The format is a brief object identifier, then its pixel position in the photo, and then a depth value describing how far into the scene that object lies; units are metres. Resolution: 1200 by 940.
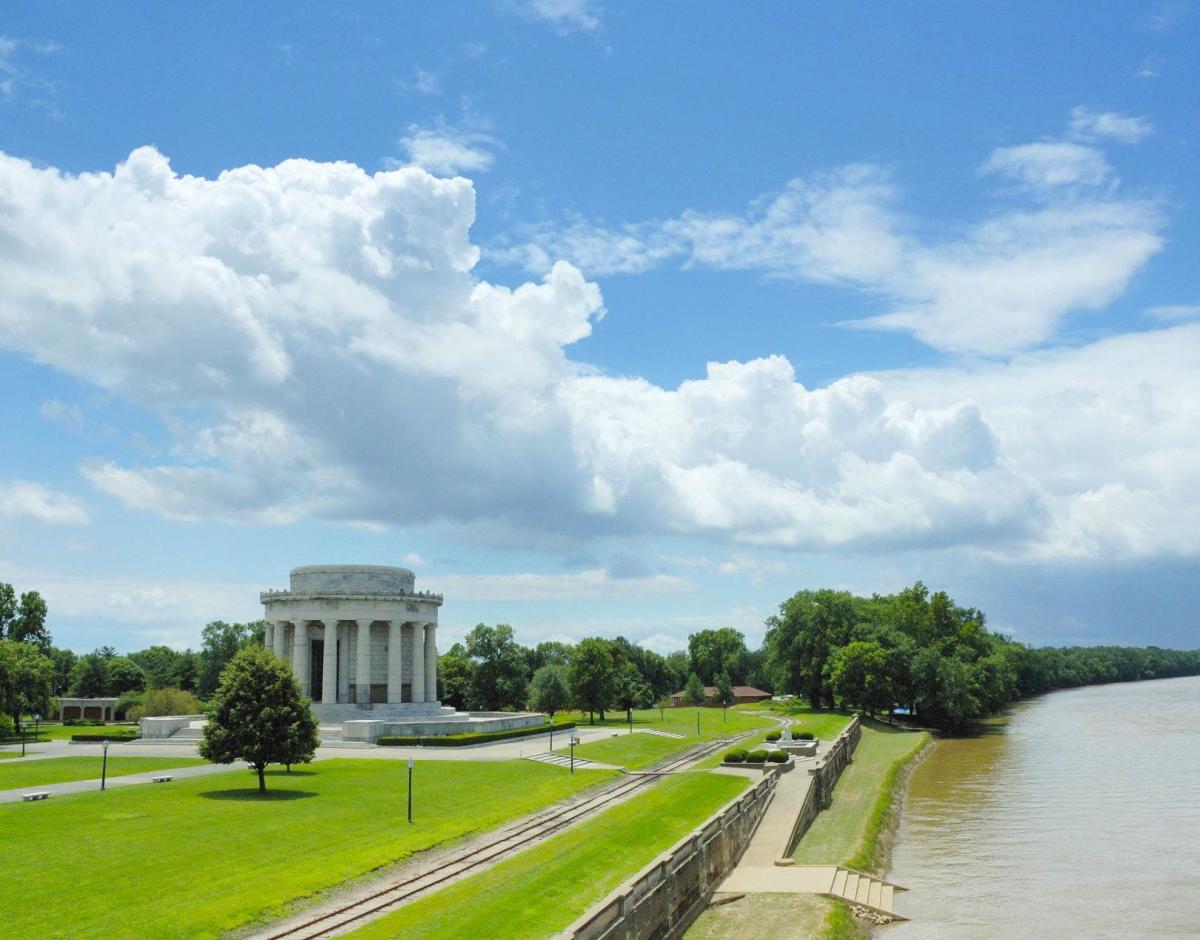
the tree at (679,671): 159.29
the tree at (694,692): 135.38
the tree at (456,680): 99.12
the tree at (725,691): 140.94
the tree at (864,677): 98.19
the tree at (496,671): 99.06
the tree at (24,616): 92.81
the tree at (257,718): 43.09
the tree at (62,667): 119.81
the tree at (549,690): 94.12
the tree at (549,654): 141.12
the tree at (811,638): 108.69
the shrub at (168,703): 79.69
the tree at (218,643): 114.06
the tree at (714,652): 154.88
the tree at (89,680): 111.81
